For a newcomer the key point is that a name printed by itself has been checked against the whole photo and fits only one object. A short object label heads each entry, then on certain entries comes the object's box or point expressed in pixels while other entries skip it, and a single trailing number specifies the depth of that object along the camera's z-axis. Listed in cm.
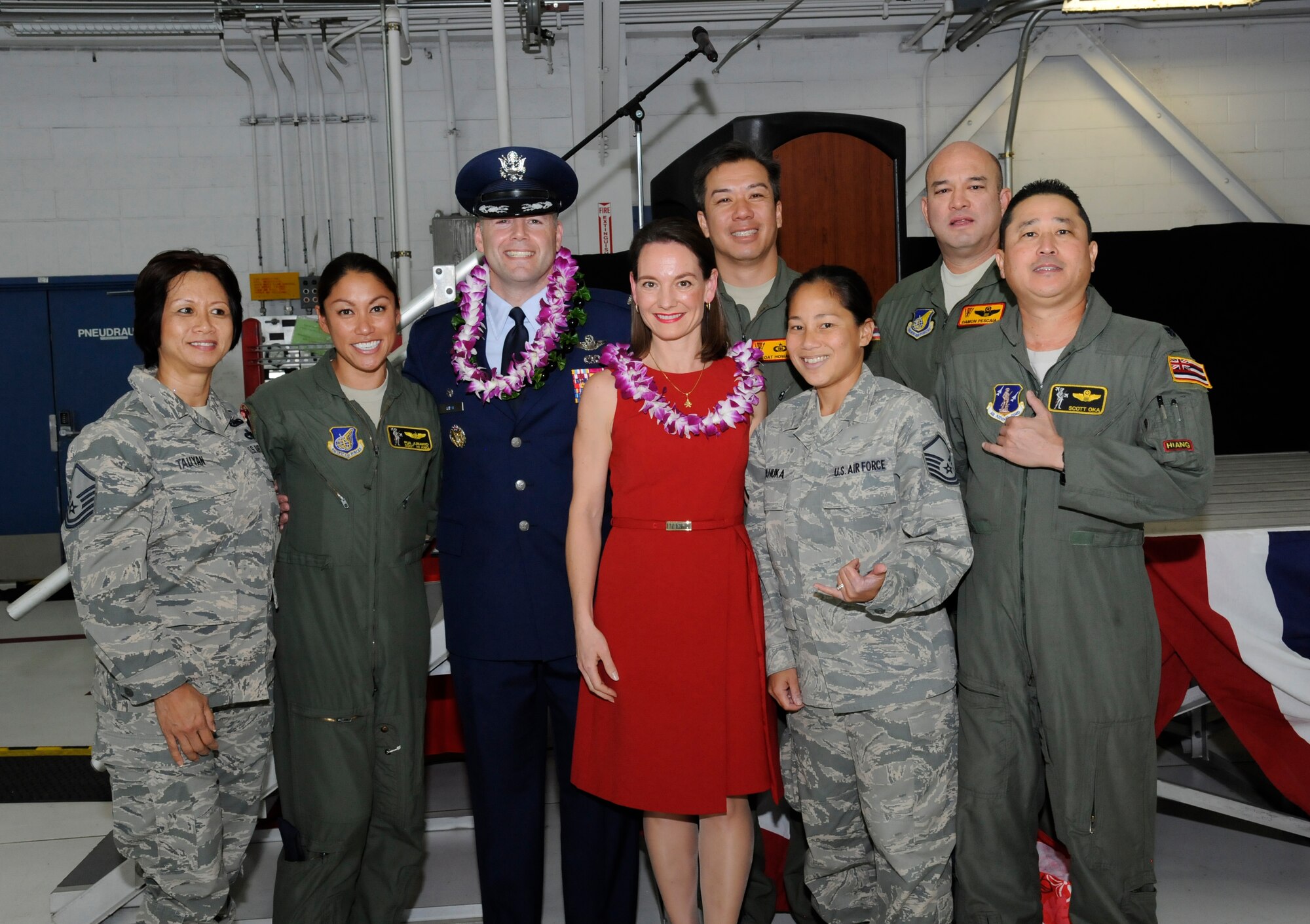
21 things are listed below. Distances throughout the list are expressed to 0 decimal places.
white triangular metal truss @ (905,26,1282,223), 724
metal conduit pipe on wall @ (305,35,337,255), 705
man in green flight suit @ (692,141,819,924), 265
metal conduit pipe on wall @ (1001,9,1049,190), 656
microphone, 479
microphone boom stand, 452
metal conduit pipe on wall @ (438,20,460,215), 703
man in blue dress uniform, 232
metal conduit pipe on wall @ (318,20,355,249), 714
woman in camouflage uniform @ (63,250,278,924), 204
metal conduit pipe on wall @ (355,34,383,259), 708
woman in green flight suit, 236
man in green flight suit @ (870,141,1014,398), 270
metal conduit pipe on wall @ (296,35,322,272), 723
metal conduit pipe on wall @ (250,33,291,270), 720
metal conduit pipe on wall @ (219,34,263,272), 721
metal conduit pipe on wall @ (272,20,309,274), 719
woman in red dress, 215
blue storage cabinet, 744
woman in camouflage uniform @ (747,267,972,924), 210
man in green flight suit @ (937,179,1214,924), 211
